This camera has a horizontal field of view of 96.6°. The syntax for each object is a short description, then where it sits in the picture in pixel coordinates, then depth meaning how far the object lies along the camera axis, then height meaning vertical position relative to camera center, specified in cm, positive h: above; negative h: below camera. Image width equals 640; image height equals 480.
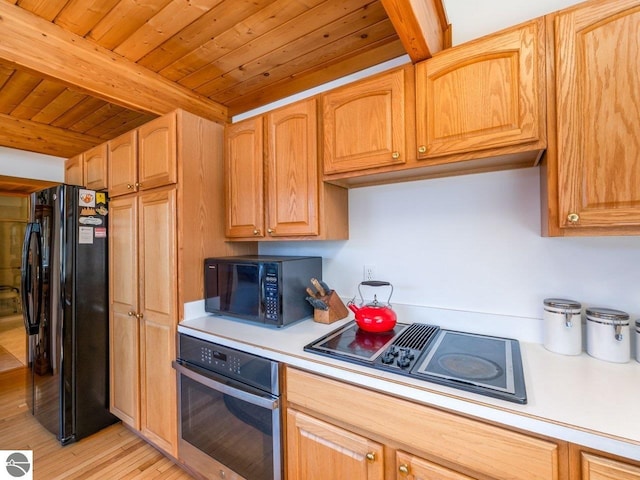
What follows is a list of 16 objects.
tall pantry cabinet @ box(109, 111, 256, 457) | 161 -6
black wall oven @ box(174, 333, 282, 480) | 120 -80
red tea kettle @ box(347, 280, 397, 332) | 133 -37
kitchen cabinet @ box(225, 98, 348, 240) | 151 +33
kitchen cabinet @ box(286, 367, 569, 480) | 76 -62
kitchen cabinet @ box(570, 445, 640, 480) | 66 -55
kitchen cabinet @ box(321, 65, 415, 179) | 124 +55
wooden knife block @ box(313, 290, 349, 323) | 156 -39
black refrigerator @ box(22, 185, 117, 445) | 183 -43
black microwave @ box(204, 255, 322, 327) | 146 -25
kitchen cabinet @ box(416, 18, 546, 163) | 99 +52
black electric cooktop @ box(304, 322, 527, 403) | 89 -45
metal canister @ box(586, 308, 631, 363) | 100 -35
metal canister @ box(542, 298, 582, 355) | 109 -34
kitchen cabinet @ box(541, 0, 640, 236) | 86 +37
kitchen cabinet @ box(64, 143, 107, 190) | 207 +59
